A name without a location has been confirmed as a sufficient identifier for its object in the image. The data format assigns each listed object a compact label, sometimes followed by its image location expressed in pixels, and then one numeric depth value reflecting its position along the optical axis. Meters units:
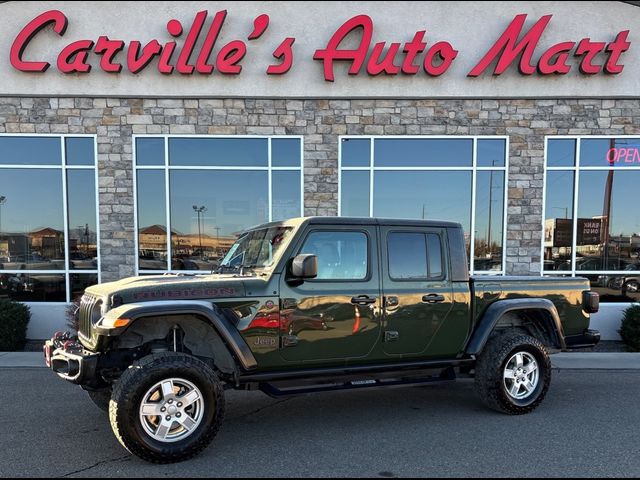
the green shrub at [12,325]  7.30
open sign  8.65
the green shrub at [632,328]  7.45
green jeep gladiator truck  3.46
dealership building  8.34
